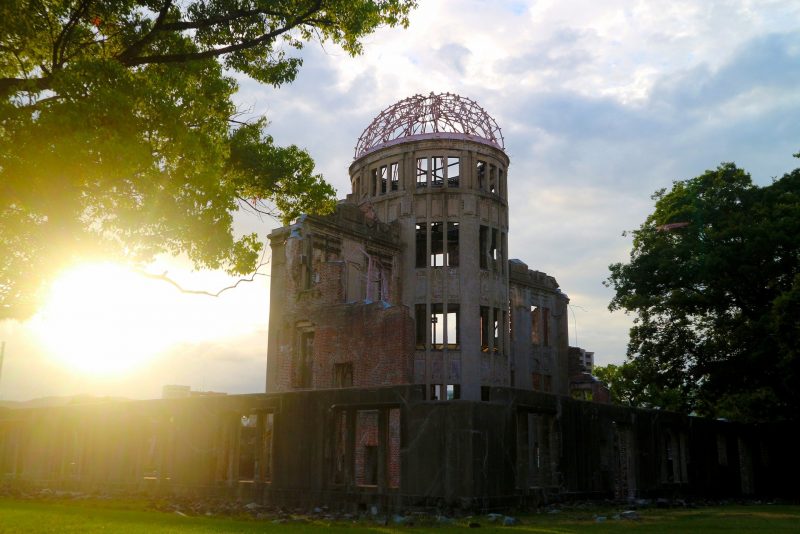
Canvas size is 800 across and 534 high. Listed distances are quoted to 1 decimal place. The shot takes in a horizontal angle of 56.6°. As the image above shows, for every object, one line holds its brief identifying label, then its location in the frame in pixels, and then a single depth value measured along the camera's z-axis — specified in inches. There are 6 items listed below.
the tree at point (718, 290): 1076.5
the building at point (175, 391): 1558.8
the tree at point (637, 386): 1196.5
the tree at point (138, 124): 480.4
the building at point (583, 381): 1563.7
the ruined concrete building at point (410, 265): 1066.7
